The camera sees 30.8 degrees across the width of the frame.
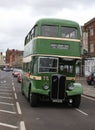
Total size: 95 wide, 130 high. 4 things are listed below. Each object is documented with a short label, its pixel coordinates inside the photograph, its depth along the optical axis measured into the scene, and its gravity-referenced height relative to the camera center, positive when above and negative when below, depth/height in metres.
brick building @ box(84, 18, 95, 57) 37.35 +7.22
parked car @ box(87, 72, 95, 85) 19.68 -1.35
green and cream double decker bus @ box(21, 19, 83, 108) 8.17 +0.26
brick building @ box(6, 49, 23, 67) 74.78 +2.94
